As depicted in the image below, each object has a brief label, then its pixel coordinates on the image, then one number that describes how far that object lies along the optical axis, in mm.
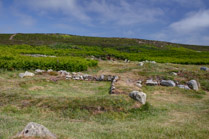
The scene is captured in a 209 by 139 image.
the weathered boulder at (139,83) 13448
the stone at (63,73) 16231
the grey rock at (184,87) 13031
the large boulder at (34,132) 4289
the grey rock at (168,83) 13617
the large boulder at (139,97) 9143
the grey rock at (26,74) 14806
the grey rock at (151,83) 13961
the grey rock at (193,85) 13062
